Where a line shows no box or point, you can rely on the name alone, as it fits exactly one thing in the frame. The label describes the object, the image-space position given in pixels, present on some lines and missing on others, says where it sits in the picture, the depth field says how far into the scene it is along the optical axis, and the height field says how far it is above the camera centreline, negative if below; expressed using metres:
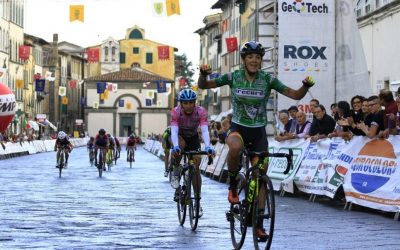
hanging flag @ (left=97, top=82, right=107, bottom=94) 119.45 +4.35
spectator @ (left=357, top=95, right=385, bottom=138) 15.84 +0.04
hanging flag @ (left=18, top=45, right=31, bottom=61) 92.12 +6.17
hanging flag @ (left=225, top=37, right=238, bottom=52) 68.33 +5.13
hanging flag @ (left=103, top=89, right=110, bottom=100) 130.30 +4.02
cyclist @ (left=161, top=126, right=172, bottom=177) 18.42 -0.17
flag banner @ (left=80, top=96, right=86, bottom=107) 142.02 +3.54
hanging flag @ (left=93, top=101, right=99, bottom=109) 139.12 +2.87
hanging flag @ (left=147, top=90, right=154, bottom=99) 135.00 +4.08
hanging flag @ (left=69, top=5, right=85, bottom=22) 43.28 +4.46
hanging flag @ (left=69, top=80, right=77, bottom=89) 125.40 +4.88
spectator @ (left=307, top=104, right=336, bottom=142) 19.44 +0.10
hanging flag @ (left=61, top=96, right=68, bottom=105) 128.62 +3.15
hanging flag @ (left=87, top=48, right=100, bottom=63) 112.31 +7.25
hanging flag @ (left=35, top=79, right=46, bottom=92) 93.69 +3.59
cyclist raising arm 10.91 +0.28
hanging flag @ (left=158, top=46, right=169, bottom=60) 106.00 +7.32
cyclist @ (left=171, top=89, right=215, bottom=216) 13.60 +0.02
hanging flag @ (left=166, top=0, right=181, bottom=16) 39.67 +4.27
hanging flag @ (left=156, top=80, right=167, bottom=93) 113.70 +4.16
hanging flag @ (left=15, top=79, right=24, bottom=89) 101.01 +3.99
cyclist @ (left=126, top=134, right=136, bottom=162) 44.28 -0.62
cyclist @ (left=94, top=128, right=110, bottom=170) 34.69 -0.41
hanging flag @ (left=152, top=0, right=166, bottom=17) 39.50 +4.24
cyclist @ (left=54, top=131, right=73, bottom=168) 34.91 -0.48
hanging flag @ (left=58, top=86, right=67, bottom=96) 114.46 +3.72
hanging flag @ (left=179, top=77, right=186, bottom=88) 95.86 +3.95
